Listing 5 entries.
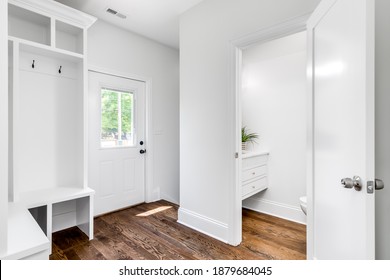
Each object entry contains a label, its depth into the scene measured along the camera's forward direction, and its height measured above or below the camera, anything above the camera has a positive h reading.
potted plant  3.00 +0.02
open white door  0.94 +0.05
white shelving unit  1.92 +0.26
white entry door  2.72 -0.04
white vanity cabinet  2.50 -0.44
